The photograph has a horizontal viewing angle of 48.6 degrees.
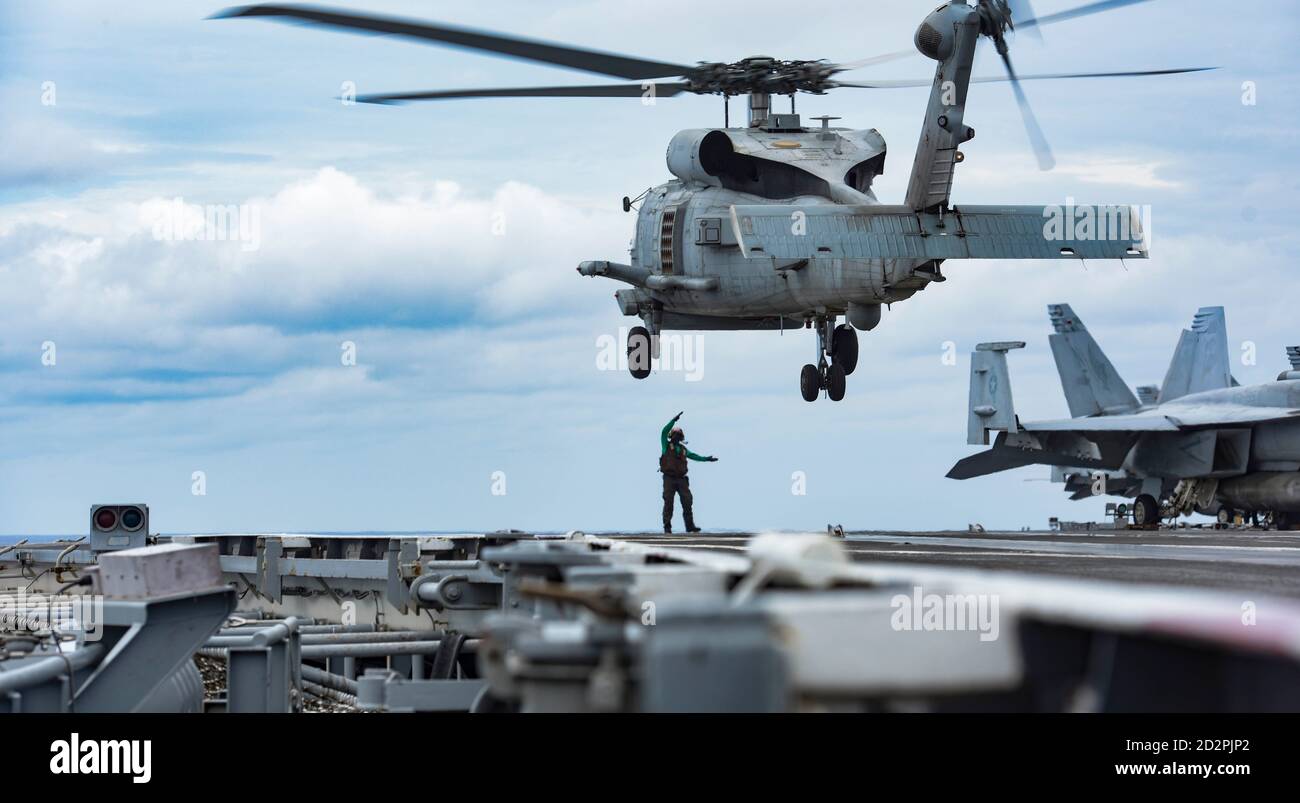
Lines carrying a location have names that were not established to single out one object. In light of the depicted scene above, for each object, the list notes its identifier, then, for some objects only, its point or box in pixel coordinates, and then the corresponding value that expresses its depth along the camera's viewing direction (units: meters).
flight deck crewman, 25.55
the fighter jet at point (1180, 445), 41.47
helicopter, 25.64
